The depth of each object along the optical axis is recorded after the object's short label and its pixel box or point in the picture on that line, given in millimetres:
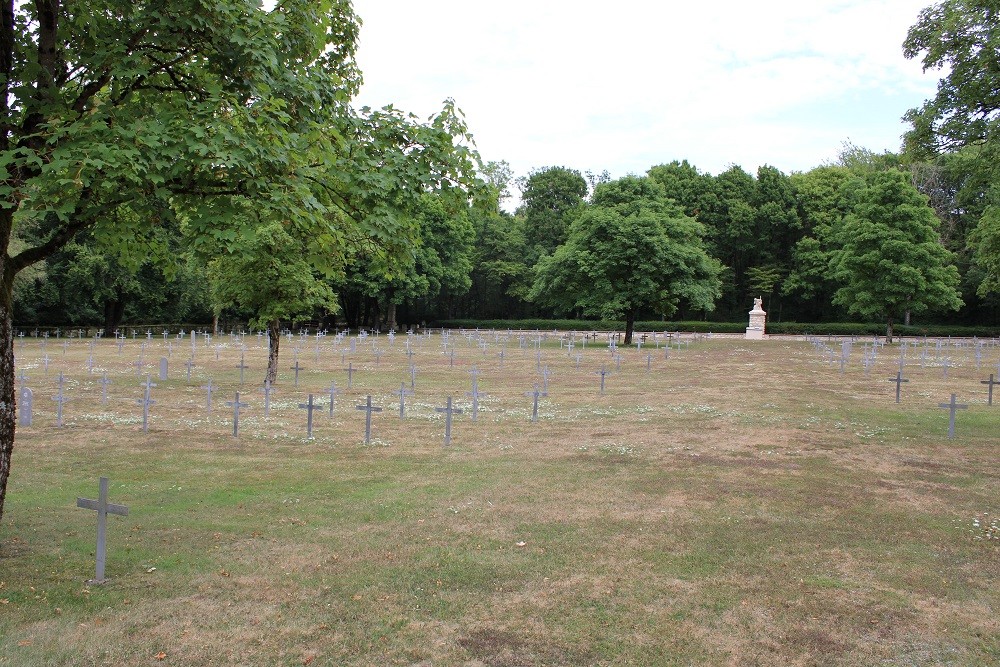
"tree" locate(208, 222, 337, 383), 22797
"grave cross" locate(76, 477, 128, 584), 6539
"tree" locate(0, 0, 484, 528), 5938
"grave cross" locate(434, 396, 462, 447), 14156
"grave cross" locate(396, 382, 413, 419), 17484
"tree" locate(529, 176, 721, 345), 44750
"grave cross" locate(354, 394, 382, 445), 14039
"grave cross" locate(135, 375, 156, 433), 15191
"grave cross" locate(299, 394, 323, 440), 14648
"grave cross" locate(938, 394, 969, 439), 15016
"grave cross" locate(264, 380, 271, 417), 17662
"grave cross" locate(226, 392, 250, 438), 14992
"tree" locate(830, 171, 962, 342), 47656
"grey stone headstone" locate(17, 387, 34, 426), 15273
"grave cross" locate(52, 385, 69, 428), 15766
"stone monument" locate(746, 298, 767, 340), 61912
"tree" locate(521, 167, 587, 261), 77875
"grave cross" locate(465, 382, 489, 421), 17222
